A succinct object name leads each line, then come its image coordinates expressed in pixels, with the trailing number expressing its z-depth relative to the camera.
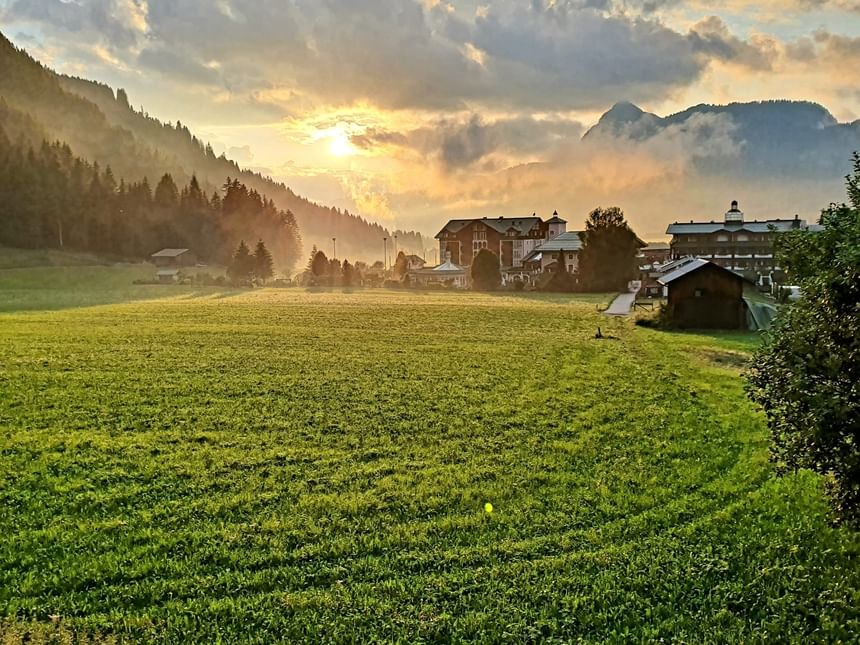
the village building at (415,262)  134.35
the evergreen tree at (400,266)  102.41
